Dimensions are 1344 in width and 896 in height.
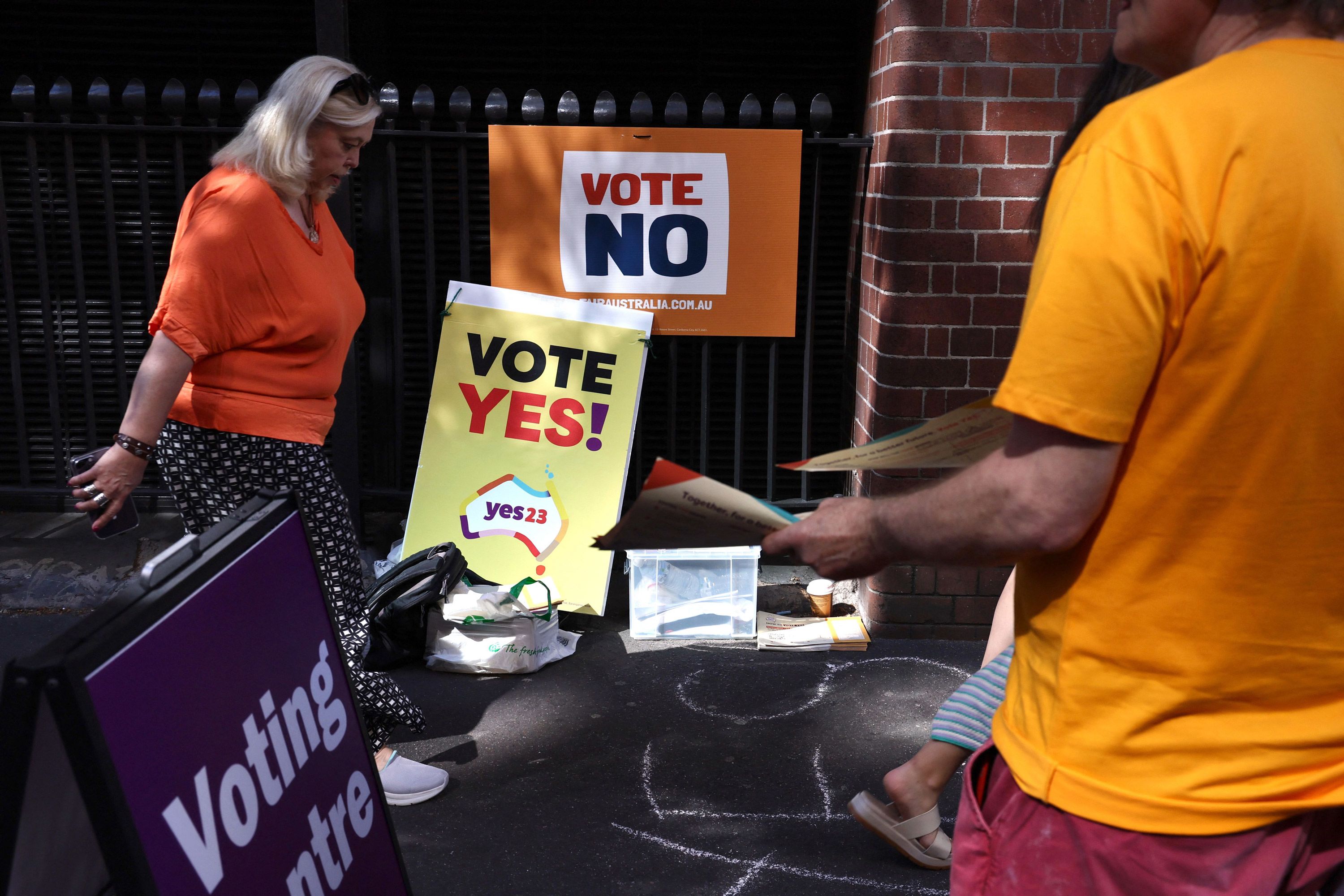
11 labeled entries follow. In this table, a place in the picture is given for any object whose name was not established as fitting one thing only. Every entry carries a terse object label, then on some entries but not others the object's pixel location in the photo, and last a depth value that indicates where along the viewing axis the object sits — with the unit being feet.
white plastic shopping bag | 14.57
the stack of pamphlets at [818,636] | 15.48
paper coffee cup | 16.52
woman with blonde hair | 9.82
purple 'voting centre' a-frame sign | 4.90
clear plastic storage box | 15.90
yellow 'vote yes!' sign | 16.21
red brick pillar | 14.39
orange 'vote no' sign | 16.02
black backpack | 14.52
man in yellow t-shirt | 3.92
